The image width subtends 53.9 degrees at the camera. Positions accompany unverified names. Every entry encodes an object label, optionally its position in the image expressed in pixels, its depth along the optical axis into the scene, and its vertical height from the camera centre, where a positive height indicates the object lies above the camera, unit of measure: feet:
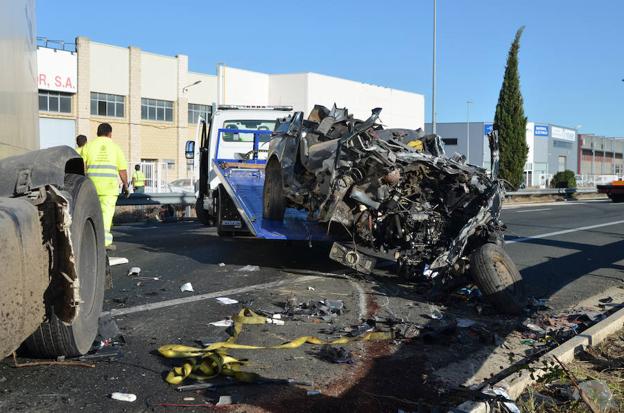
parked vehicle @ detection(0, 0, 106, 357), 8.43 -0.82
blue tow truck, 25.66 -0.06
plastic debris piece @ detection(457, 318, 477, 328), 17.84 -4.32
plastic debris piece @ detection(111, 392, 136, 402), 11.31 -4.16
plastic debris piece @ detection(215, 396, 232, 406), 11.24 -4.18
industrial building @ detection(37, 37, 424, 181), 127.24 +19.09
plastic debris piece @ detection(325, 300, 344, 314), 18.80 -4.08
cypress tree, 110.42 +10.08
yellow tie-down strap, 12.47 -4.06
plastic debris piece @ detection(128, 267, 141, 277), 23.53 -3.82
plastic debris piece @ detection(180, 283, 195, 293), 21.09 -3.97
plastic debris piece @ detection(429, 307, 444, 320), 18.77 -4.30
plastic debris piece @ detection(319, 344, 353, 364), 14.10 -4.22
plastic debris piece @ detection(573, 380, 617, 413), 11.45 -4.18
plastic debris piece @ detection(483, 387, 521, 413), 11.06 -4.11
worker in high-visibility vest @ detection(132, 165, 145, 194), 65.21 -1.01
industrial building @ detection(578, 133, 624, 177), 286.11 +11.58
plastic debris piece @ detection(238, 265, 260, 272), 25.47 -3.95
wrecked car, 21.56 -0.94
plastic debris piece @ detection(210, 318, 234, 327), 16.70 -4.10
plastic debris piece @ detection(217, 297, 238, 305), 19.46 -4.06
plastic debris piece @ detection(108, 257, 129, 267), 25.68 -3.72
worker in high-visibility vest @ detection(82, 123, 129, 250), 26.13 +0.18
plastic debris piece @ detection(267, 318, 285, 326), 17.29 -4.16
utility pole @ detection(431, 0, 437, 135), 86.13 +14.02
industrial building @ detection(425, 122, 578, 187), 225.35 +12.74
